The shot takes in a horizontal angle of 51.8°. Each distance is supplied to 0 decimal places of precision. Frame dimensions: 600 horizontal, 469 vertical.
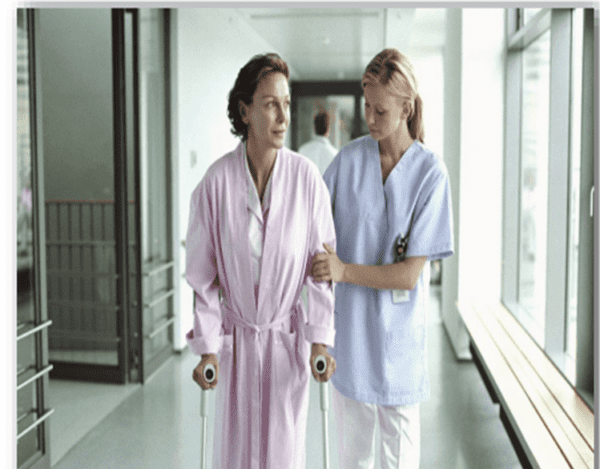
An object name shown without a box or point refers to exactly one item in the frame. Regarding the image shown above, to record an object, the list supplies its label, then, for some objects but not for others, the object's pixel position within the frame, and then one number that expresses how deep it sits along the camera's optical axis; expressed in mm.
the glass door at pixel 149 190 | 3922
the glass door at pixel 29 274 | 2508
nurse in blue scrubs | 1799
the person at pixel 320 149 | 5715
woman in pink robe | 1641
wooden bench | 2119
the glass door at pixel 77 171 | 4500
